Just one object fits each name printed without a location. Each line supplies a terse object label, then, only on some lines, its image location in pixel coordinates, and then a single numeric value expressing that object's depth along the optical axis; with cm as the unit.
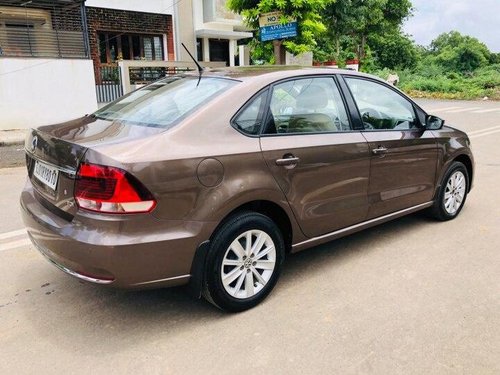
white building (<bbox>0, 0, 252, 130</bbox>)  1177
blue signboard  1053
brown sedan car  270
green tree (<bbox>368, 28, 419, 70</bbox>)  3938
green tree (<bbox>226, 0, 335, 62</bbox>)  1059
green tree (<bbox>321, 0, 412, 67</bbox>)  2642
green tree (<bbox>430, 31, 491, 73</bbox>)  3850
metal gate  1589
